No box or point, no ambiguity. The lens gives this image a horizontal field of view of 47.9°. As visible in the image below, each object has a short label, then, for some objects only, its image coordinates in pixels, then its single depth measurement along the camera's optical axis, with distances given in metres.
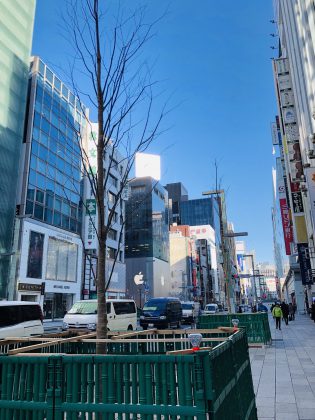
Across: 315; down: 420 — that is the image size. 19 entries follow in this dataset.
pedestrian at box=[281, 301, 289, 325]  29.40
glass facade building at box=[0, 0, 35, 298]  35.75
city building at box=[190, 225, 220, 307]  112.69
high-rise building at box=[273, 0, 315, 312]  19.84
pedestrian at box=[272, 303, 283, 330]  23.44
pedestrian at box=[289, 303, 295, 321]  37.41
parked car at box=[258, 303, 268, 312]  34.17
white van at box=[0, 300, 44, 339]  14.84
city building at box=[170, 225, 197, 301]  95.88
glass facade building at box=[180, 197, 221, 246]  154.00
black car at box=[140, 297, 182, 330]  25.91
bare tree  5.08
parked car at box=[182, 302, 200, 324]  33.41
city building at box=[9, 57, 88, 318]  36.91
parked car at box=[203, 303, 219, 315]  50.59
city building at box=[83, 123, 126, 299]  45.31
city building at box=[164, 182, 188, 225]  152.76
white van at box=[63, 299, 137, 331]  18.75
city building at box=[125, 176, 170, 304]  74.38
